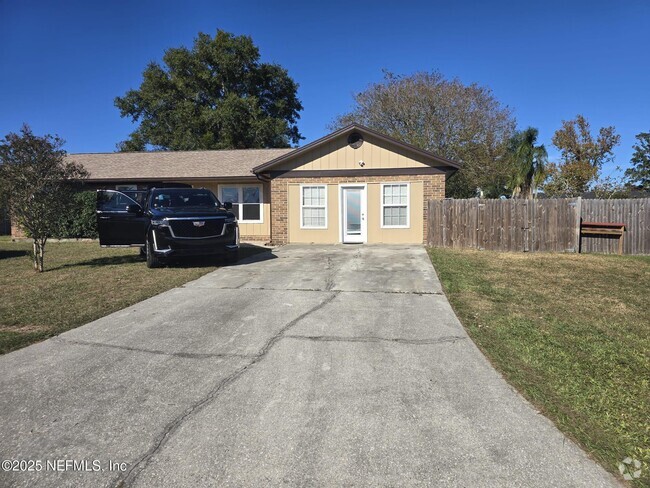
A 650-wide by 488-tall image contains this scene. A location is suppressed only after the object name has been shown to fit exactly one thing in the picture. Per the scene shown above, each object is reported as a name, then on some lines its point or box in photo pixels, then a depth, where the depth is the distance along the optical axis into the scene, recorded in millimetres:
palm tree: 27500
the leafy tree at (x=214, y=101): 32094
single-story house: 14742
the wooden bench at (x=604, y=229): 13352
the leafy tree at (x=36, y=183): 8898
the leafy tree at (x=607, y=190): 25759
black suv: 9367
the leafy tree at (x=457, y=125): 29922
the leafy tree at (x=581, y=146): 35862
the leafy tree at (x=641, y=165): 48200
